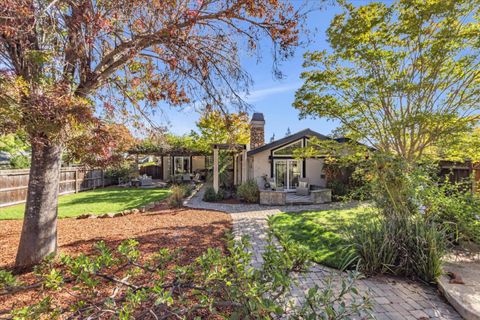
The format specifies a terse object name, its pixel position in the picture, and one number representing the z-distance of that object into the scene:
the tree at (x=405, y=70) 6.31
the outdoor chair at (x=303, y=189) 13.55
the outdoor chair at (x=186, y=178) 20.02
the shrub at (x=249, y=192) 11.89
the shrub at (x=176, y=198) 10.74
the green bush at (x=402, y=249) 4.10
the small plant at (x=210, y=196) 12.36
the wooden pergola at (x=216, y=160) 12.69
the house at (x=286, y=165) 14.72
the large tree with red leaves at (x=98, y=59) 2.82
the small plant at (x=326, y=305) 1.94
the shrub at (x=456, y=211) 4.78
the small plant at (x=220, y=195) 12.53
